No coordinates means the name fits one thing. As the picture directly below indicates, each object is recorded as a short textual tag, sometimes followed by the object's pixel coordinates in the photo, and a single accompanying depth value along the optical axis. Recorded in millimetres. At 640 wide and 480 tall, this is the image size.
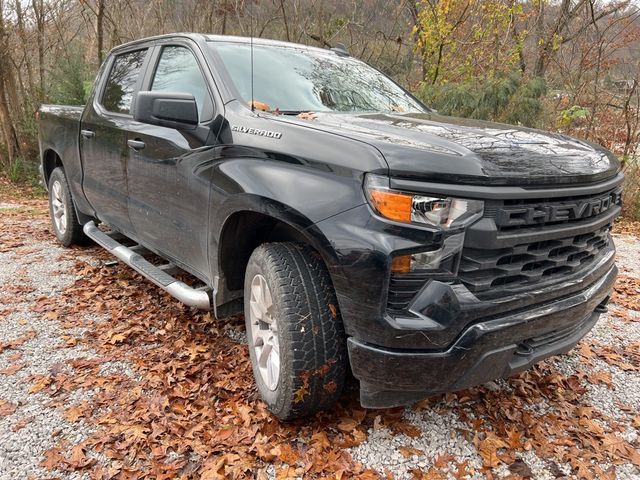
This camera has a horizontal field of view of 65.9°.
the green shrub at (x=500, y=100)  7742
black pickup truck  1871
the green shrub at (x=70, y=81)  9586
